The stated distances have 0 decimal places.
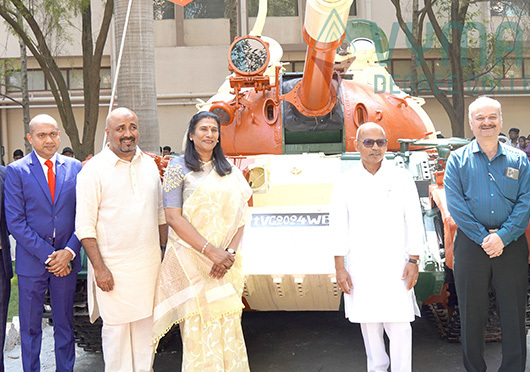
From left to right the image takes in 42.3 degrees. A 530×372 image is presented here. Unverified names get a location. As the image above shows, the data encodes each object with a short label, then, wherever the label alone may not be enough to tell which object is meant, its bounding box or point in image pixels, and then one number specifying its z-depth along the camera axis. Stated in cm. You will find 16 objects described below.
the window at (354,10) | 2092
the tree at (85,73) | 1234
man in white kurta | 418
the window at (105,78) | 2136
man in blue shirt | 424
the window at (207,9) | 2078
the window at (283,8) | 2062
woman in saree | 417
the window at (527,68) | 2037
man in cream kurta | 428
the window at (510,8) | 1523
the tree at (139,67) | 839
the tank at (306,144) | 490
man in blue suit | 452
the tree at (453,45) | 1394
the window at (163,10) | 2062
